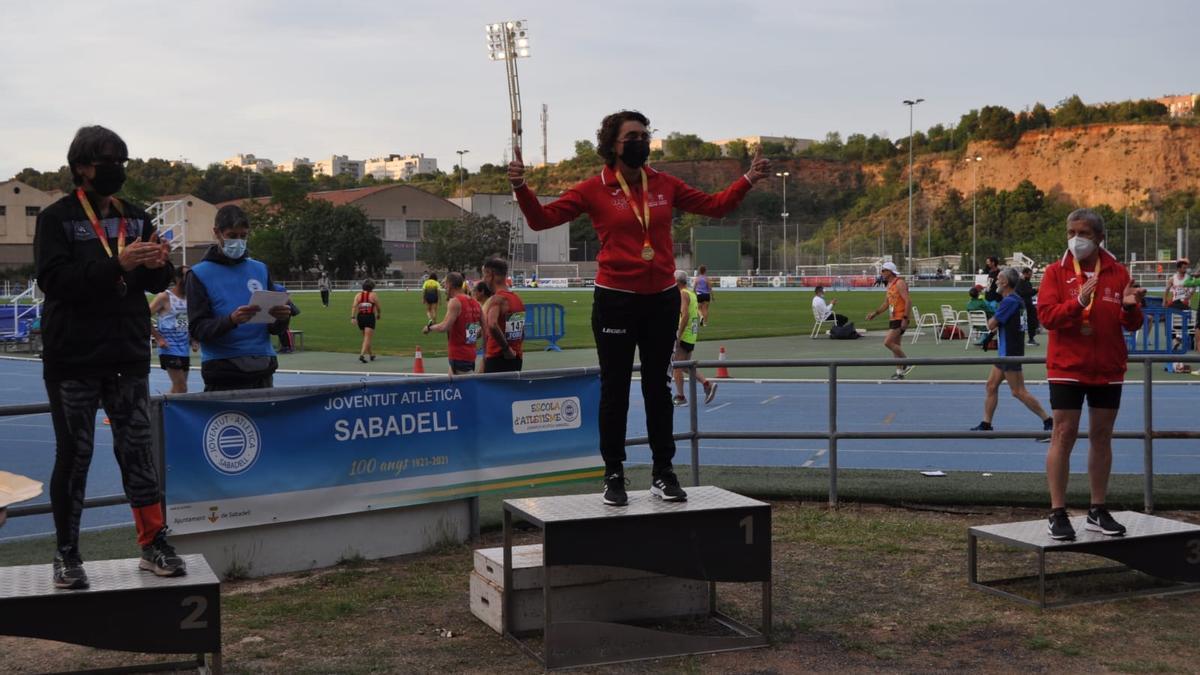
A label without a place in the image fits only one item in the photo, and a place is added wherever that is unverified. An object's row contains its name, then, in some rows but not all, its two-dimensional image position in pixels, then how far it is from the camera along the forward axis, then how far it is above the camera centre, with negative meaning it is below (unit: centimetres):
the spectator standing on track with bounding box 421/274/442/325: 3189 -69
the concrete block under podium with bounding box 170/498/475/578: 799 -185
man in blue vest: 797 -27
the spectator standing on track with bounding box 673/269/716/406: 1717 -104
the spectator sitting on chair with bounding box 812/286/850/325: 3316 -133
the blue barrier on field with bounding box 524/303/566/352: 3216 -149
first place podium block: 607 -146
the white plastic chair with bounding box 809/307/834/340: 3350 -161
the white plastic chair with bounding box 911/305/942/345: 3070 -180
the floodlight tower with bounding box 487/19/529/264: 5497 +1042
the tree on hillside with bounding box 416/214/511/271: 12456 +265
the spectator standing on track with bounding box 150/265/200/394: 1452 -73
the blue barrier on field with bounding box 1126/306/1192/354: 2503 -163
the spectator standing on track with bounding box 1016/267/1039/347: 2879 -127
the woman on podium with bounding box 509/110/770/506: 634 +5
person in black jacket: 518 -18
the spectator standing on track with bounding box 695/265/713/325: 3462 -71
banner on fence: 782 -125
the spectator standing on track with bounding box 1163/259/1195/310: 2559 -74
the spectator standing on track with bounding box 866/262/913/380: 2031 -74
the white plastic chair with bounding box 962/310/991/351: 2888 -147
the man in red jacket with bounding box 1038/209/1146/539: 721 -52
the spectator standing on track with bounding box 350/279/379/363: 2783 -101
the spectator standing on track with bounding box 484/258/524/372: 1327 -62
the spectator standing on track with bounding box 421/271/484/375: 1508 -76
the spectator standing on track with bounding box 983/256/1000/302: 2836 -54
